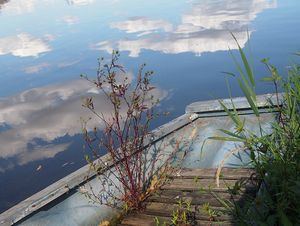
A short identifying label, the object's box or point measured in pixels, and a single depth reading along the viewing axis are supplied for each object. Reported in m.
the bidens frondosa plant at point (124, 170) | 4.08
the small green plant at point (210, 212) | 3.57
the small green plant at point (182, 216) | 3.58
